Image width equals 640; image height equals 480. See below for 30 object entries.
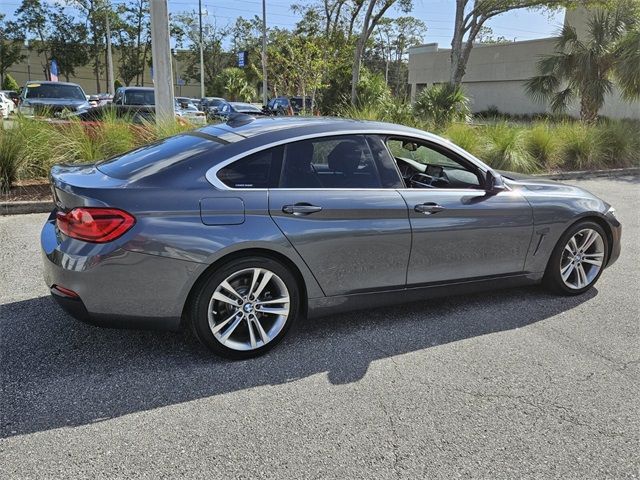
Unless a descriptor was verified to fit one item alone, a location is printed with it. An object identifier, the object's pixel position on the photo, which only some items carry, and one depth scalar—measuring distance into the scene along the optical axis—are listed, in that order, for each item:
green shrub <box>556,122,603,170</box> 12.80
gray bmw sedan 3.11
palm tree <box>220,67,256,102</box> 49.50
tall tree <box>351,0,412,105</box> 18.72
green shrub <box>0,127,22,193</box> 7.44
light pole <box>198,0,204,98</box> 49.32
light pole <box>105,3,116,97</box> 44.08
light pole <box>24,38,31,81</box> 63.24
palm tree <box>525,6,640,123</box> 14.98
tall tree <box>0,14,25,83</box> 56.00
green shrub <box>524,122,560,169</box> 12.30
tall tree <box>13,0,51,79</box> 55.81
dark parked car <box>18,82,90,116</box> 15.70
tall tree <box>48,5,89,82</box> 57.00
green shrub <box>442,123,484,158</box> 11.45
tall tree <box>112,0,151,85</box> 56.31
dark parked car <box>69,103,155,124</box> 9.48
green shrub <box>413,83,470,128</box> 14.70
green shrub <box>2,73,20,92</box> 50.88
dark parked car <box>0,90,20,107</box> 37.42
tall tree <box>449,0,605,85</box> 17.14
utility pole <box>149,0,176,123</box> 9.52
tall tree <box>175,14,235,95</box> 60.47
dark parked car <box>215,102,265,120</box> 23.05
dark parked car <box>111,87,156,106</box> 16.00
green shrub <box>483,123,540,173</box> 11.28
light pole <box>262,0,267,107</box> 28.80
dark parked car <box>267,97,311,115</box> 22.08
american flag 33.78
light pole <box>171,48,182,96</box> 61.51
